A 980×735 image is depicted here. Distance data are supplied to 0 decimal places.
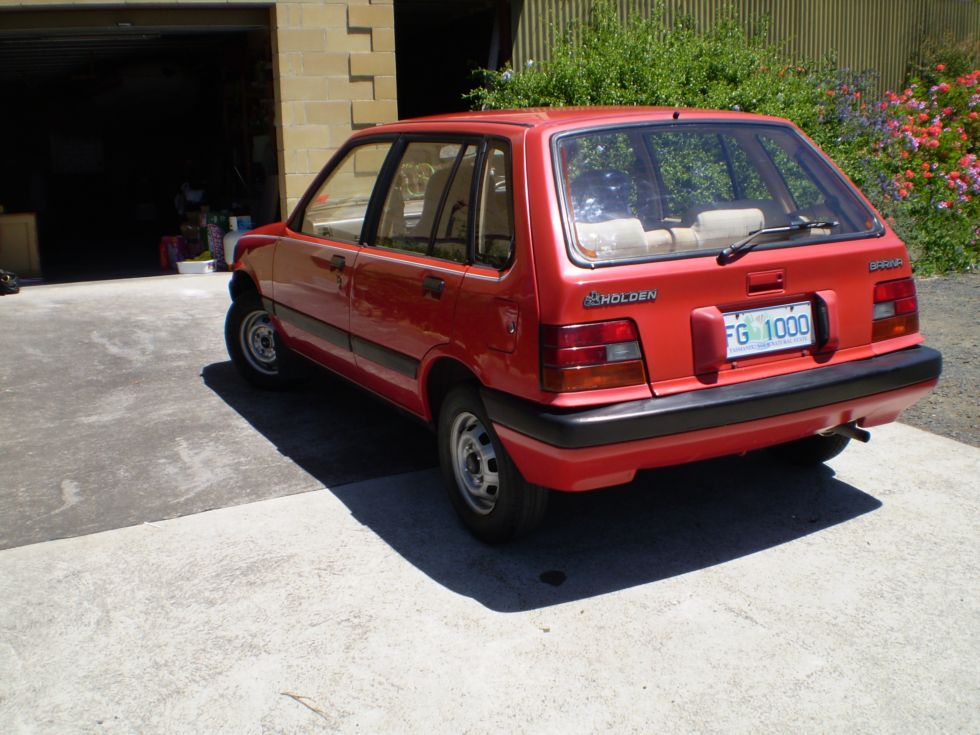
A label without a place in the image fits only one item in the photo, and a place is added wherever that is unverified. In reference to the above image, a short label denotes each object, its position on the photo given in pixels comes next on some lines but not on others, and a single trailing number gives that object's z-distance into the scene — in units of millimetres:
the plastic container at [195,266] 11625
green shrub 9523
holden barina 3531
